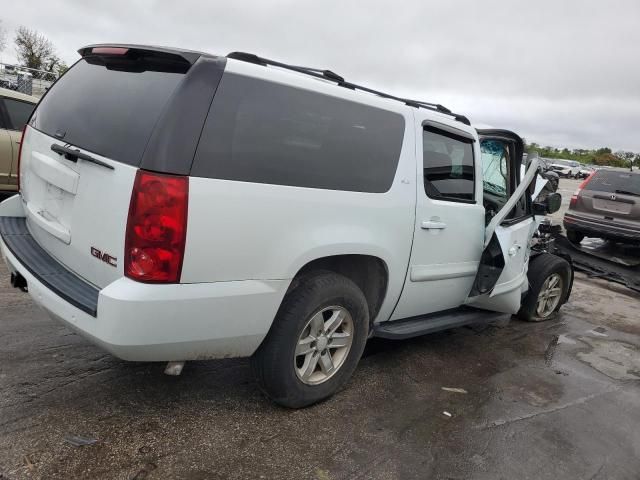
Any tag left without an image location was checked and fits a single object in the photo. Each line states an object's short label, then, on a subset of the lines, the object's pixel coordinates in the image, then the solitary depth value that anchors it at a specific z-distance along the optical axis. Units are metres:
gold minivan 6.54
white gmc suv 2.31
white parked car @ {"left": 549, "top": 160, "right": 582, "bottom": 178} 47.36
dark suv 8.48
